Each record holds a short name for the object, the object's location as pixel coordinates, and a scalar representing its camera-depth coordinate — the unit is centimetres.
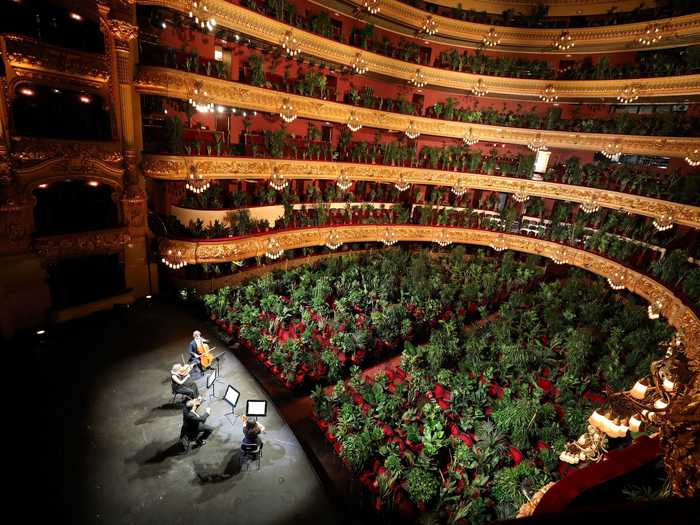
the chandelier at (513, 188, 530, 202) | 2317
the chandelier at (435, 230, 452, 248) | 2399
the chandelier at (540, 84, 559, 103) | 2127
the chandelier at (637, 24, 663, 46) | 1711
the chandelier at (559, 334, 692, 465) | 315
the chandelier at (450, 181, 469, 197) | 2386
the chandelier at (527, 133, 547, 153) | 2230
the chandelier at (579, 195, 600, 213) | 2022
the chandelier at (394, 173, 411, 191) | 2236
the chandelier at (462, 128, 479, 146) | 2316
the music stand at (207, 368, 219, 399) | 1094
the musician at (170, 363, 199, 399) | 998
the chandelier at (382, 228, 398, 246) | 2264
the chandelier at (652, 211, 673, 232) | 1639
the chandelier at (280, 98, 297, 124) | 1694
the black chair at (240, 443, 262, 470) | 873
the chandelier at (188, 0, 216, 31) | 1217
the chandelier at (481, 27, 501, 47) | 2070
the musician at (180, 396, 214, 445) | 877
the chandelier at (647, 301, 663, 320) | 1513
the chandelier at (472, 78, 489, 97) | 2203
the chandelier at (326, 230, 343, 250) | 2038
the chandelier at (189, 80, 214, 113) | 1405
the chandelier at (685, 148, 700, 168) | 1634
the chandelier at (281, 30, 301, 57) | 1552
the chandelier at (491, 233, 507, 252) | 2391
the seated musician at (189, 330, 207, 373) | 1140
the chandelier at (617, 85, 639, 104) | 1841
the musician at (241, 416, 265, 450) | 872
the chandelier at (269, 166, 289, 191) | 1741
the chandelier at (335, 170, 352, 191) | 1972
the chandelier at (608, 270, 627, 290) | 1802
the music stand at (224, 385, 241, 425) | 977
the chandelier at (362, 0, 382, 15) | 1681
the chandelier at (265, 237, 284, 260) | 1752
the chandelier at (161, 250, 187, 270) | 1478
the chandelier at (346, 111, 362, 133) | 1989
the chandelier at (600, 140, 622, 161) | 1958
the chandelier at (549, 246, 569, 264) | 2161
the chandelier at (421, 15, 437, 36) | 1978
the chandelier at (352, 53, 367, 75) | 1883
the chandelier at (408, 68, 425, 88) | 2088
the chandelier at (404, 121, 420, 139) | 2209
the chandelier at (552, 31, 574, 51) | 1972
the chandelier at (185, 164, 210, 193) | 1451
